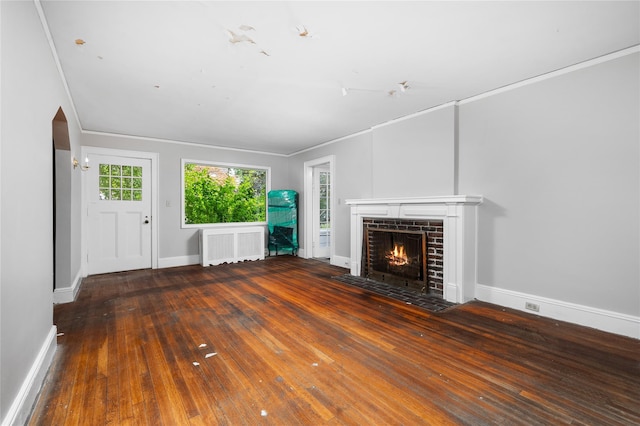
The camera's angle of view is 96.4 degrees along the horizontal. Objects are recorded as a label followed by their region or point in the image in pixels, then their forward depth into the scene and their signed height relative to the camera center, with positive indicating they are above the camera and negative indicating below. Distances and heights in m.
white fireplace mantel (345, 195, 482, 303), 3.24 -0.30
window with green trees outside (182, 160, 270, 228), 6.87 +0.38
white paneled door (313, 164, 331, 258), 6.22 +0.01
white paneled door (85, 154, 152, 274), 4.68 -0.06
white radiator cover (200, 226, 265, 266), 5.39 -0.68
